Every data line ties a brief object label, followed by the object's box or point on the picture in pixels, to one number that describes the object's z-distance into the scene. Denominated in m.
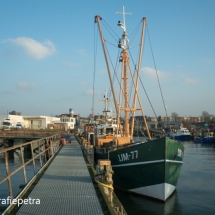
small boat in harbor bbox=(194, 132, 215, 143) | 65.88
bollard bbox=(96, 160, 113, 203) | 9.24
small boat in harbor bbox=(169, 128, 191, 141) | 81.00
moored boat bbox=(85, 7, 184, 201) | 12.54
